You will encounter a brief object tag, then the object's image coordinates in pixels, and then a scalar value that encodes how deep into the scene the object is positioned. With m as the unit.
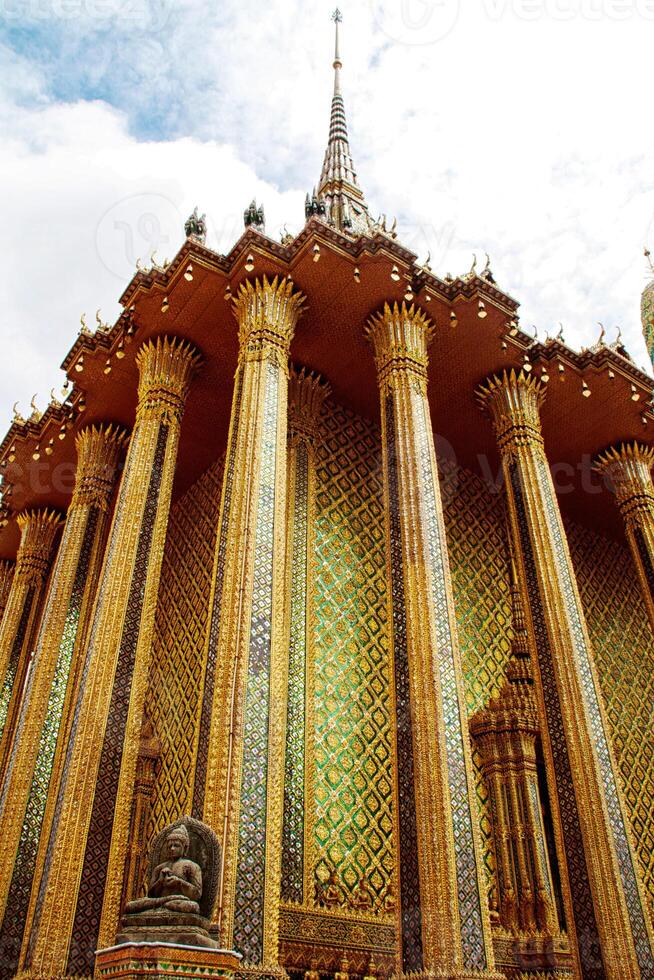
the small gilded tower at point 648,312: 19.30
